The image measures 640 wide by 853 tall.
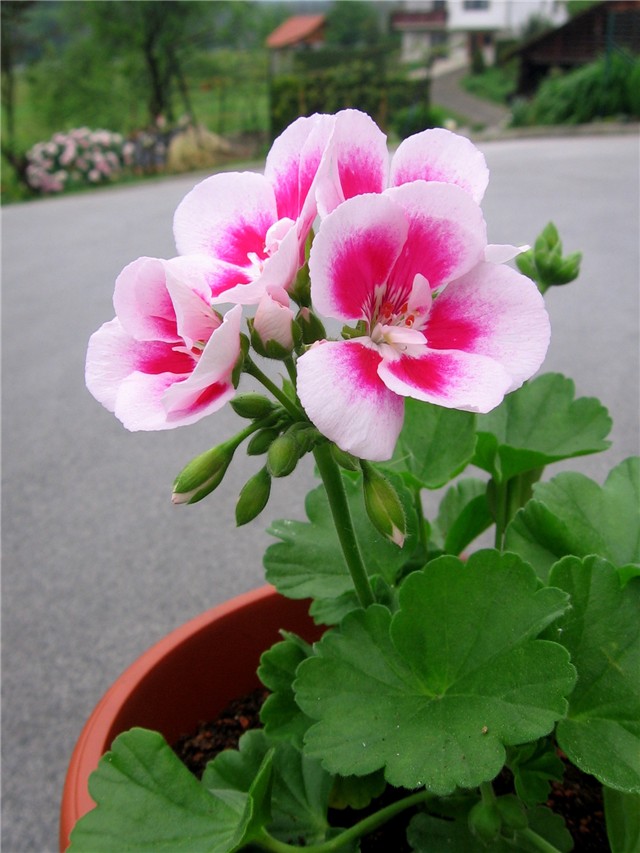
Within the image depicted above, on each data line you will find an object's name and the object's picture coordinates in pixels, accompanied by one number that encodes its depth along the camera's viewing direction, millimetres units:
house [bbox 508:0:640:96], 9289
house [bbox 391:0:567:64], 14703
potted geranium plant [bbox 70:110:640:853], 310
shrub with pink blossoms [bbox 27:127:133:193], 4789
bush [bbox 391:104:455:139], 6426
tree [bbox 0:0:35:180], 5044
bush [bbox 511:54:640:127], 6496
